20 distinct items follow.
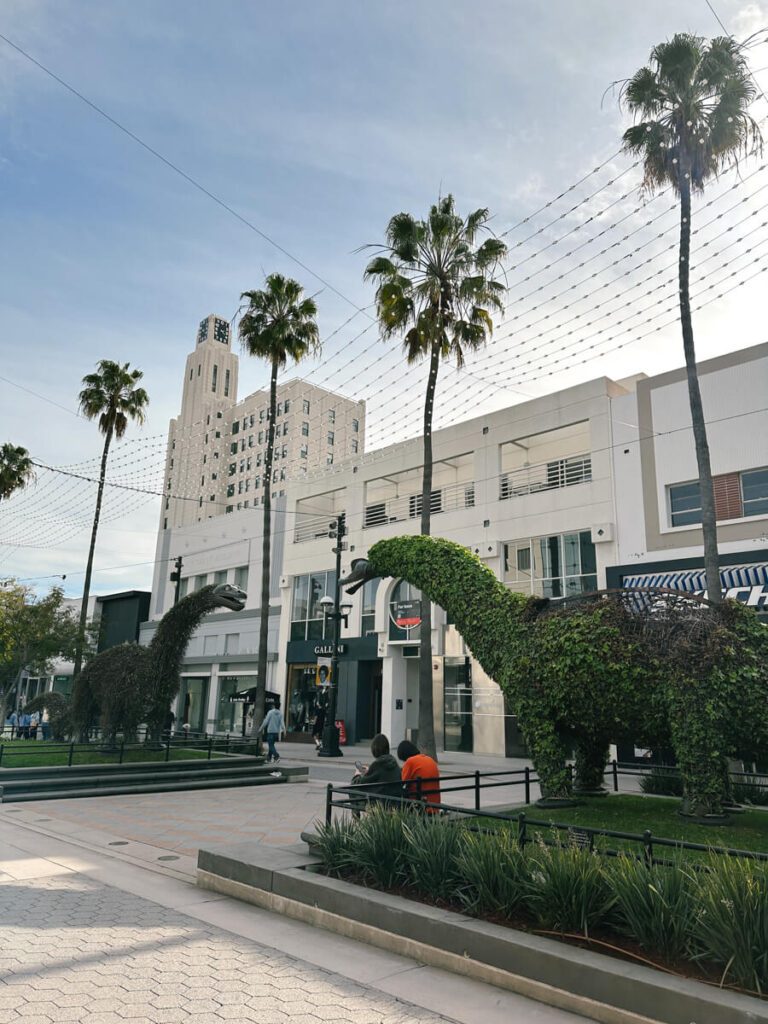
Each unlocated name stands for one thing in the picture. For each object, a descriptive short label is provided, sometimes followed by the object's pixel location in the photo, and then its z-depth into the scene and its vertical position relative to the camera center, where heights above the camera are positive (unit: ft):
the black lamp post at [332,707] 82.79 -0.23
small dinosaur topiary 59.21 +2.33
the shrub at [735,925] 13.15 -3.93
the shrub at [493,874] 17.34 -4.02
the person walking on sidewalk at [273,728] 68.95 -2.30
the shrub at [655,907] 14.56 -3.97
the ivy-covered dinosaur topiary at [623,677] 28.50 +1.38
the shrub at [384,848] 20.22 -3.98
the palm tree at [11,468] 113.60 +35.77
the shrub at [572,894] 15.96 -4.06
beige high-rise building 229.86 +89.71
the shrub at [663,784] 43.14 -4.33
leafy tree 109.91 +10.03
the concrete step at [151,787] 46.03 -5.97
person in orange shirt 27.48 -2.59
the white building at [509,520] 72.38 +22.99
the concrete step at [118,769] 47.94 -4.79
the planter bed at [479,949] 13.04 -5.26
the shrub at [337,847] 21.71 -4.25
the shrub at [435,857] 18.93 -3.96
